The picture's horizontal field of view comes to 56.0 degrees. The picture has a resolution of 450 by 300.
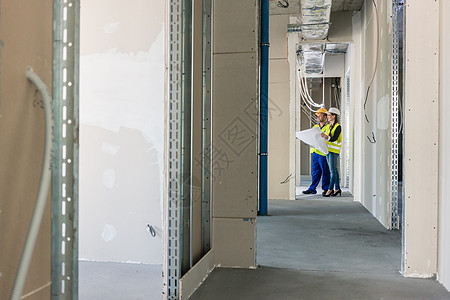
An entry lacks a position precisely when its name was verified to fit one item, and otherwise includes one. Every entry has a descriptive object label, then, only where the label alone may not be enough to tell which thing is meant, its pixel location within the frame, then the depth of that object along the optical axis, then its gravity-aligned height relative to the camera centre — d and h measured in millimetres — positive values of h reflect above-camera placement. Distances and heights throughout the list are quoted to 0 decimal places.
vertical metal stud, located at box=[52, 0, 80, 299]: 1199 -18
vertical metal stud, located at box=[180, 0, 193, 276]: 2295 +53
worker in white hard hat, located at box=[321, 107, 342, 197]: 6953 +123
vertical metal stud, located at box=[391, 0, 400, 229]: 3977 +352
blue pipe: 4727 +598
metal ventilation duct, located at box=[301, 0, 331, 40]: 5547 +1871
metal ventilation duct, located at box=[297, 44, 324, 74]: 7555 +1790
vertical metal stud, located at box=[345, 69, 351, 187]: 8223 +202
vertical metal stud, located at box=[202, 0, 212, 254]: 2734 +86
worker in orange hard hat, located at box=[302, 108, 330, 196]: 7230 -269
